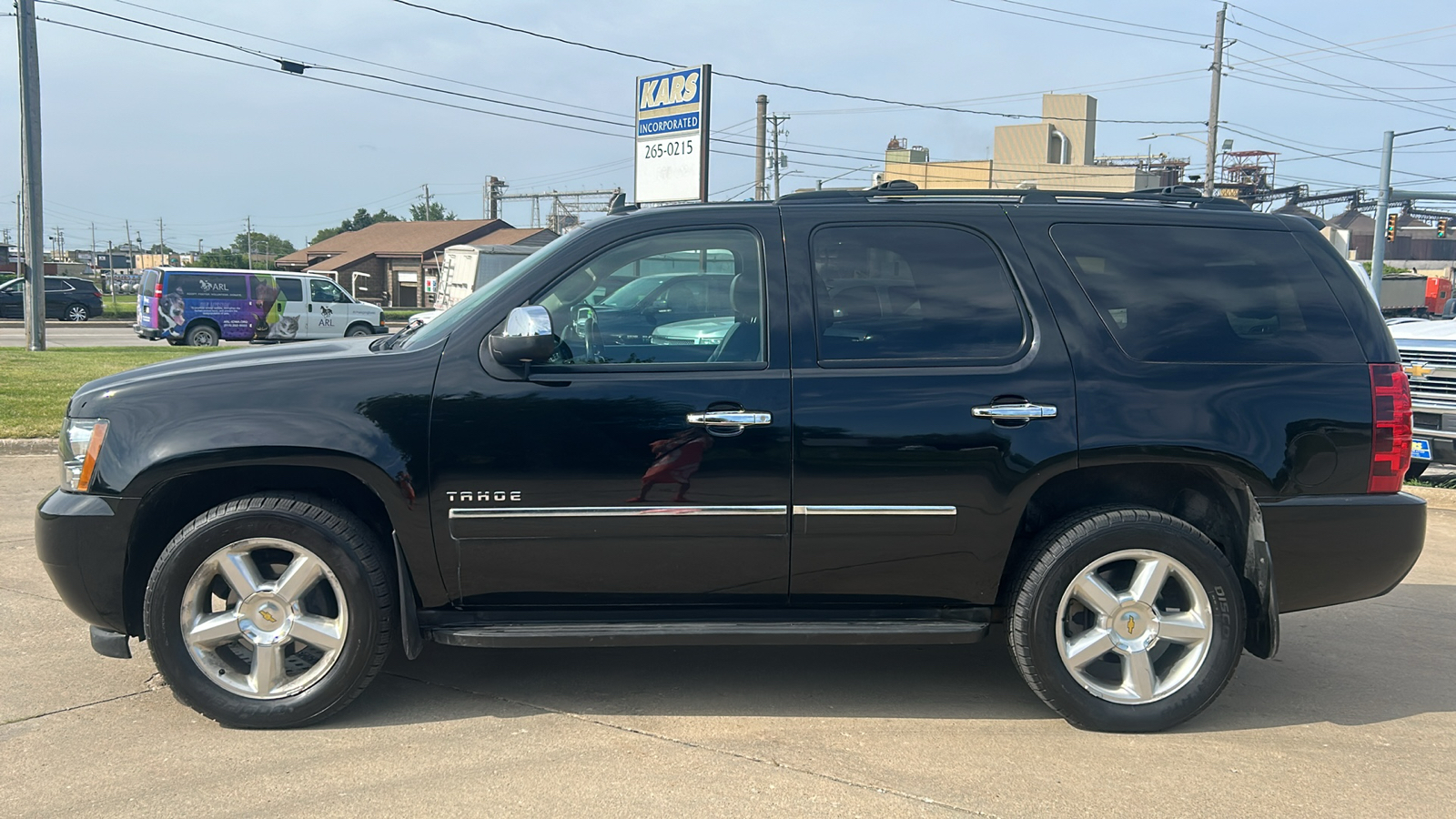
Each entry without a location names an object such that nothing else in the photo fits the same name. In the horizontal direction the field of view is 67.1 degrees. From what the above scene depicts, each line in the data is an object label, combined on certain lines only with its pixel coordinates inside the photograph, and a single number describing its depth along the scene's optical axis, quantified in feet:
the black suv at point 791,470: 12.16
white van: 86.22
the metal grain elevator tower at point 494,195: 234.58
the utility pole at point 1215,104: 124.06
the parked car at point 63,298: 125.29
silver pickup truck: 27.84
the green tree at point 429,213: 361.43
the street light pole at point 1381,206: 79.49
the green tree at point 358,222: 347.56
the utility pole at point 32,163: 61.87
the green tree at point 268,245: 401.49
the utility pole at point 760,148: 110.60
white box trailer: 83.20
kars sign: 56.85
